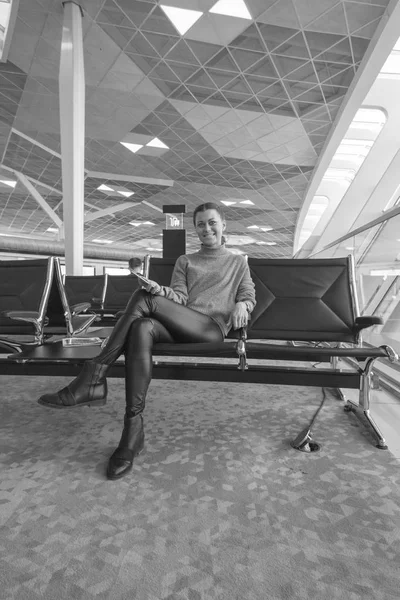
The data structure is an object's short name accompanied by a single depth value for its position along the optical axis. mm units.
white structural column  7109
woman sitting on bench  1671
